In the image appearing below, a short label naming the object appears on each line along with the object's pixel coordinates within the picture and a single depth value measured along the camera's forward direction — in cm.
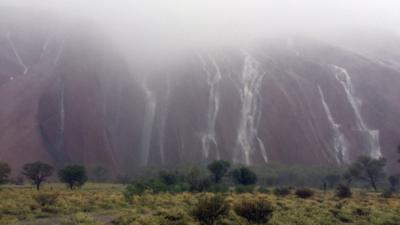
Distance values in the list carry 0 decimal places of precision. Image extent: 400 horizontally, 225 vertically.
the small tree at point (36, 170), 4750
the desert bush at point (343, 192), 4169
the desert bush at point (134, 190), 2900
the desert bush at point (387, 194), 4285
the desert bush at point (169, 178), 4497
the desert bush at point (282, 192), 3906
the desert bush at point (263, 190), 4161
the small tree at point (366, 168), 5403
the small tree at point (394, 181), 5603
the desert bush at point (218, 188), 3798
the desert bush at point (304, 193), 3809
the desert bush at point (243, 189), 3948
